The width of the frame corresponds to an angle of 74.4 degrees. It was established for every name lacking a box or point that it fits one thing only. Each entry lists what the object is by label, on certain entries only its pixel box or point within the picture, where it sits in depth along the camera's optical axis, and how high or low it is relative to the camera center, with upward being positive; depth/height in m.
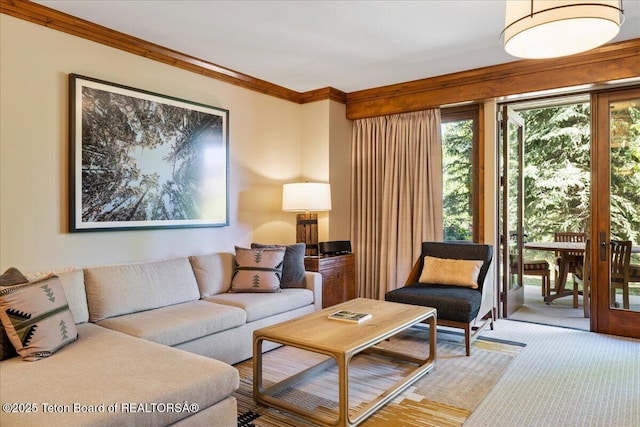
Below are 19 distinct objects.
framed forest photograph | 3.07 +0.46
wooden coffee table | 2.20 -0.70
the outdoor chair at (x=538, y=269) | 5.30 -0.68
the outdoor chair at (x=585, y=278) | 4.43 -0.72
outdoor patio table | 5.07 -0.59
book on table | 2.71 -0.67
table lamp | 4.32 +0.11
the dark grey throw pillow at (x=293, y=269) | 3.86 -0.50
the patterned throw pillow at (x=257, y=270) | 3.63 -0.48
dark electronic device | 4.48 -0.35
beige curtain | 4.60 +0.23
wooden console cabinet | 4.29 -0.65
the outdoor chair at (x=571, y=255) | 5.09 -0.50
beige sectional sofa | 1.63 -0.70
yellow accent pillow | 3.72 -0.52
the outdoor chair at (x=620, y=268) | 3.77 -0.48
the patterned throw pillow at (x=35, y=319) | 2.03 -0.52
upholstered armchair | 3.34 -0.64
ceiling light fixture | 1.70 +0.83
